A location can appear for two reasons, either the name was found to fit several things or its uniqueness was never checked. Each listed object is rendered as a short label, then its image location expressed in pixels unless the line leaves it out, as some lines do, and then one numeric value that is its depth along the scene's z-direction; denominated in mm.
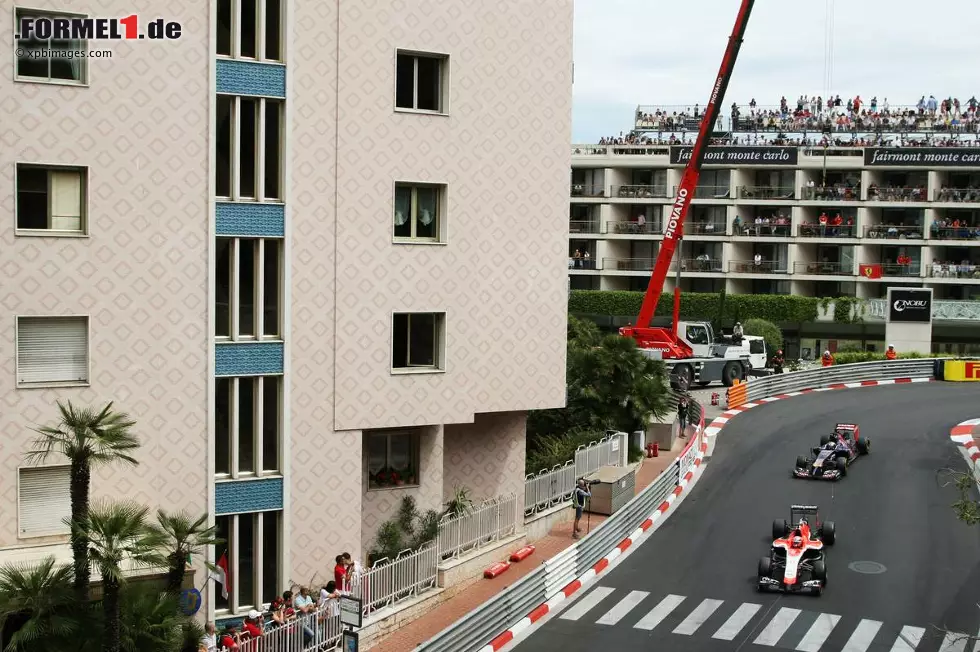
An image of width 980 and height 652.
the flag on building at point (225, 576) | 25609
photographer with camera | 33312
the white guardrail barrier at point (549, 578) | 24109
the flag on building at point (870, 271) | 80188
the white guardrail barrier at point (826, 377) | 54281
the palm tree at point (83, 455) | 19781
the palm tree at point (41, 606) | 19797
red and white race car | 28719
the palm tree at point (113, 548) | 19453
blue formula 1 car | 39719
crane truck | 50938
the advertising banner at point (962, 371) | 62094
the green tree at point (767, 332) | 70750
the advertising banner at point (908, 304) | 69000
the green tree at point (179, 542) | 21500
